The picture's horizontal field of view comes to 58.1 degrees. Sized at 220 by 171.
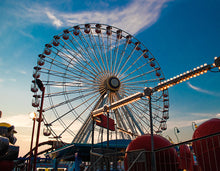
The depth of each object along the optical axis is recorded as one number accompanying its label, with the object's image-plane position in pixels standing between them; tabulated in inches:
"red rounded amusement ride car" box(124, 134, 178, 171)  293.1
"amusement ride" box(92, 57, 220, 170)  304.7
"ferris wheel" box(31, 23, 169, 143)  775.1
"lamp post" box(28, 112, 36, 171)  402.7
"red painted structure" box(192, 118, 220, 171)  246.6
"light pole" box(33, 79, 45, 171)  364.2
